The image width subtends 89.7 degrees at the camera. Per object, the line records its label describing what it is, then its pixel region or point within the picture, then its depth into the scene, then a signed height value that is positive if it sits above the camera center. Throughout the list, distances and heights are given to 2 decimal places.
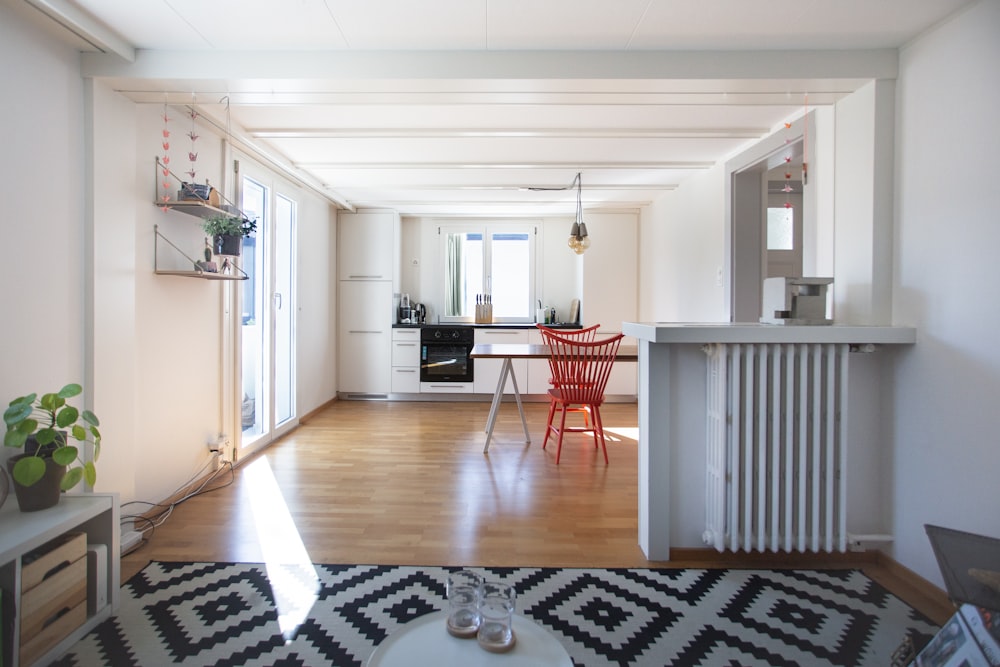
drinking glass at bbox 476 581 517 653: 1.17 -0.70
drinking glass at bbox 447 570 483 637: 1.23 -0.71
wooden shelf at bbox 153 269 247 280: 2.72 +0.26
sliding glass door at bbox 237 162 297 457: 4.02 +0.04
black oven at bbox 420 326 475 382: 6.12 -0.39
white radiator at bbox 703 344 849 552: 2.16 -0.52
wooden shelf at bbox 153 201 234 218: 2.67 +0.63
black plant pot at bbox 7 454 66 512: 1.77 -0.61
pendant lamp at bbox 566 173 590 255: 4.62 +0.80
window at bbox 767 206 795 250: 4.88 +0.96
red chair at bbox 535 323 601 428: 3.93 -0.09
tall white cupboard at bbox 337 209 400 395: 6.06 +0.40
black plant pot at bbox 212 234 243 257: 2.88 +0.44
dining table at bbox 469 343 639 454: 3.76 -0.23
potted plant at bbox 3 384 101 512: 1.68 -0.47
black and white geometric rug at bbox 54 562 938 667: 1.68 -1.09
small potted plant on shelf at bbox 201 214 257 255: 2.85 +0.51
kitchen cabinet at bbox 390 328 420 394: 6.12 -0.46
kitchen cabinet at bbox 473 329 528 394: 6.06 -0.52
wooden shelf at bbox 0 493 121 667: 1.49 -0.73
